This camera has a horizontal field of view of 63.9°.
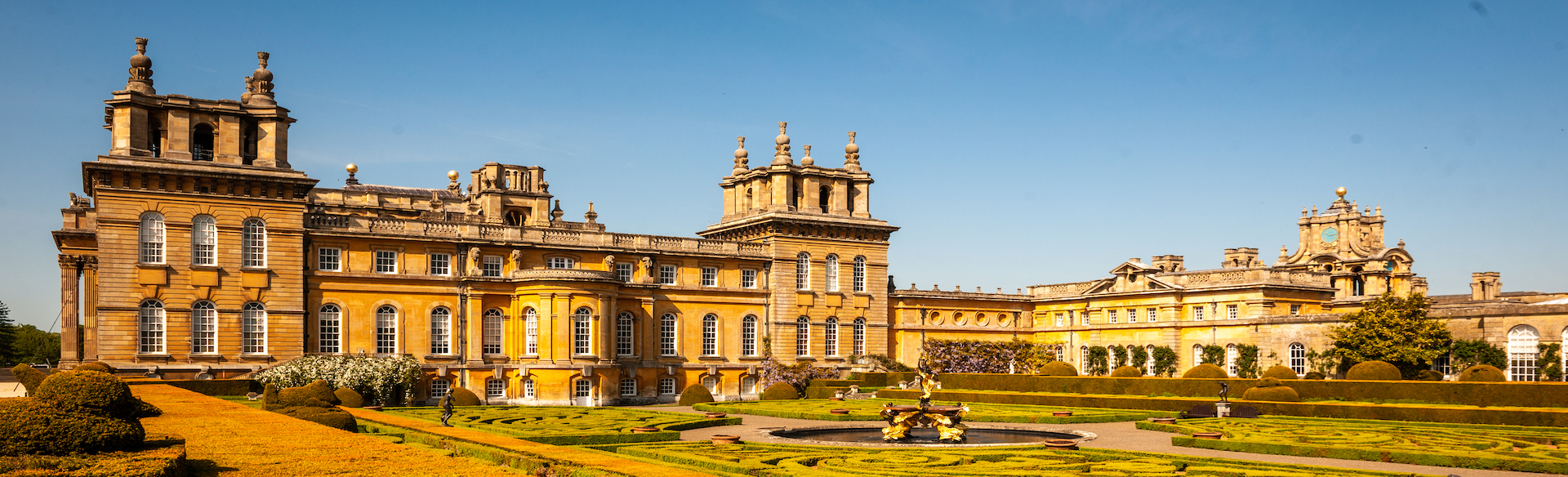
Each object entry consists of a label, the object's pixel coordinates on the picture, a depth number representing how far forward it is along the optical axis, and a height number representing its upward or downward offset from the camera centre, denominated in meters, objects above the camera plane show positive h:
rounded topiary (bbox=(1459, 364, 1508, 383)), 40.62 -3.09
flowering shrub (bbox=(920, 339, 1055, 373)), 60.47 -3.60
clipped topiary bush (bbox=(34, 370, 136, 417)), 15.71 -1.30
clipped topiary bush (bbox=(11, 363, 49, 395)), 31.62 -2.22
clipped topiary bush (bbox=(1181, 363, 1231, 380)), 47.31 -3.45
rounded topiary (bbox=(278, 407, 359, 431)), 24.73 -2.57
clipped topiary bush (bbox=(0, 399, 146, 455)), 13.65 -1.55
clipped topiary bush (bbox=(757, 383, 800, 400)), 50.00 -4.26
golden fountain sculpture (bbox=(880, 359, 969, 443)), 28.59 -3.14
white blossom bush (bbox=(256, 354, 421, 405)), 41.25 -2.84
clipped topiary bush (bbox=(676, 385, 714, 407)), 47.89 -4.20
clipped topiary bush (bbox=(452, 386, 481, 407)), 44.28 -3.91
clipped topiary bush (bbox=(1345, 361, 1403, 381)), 43.56 -3.19
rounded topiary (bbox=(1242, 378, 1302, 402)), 38.53 -3.50
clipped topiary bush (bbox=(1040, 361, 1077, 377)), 50.84 -3.53
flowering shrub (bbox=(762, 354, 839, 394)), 53.12 -3.79
